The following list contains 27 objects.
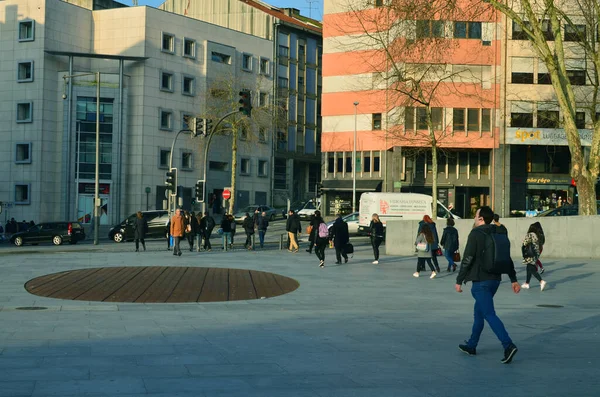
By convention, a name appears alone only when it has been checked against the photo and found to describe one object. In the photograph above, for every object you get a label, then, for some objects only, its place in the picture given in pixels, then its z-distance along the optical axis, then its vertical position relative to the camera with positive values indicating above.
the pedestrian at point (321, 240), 25.62 -1.27
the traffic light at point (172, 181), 37.62 +0.86
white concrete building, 59.00 +7.43
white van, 41.84 -0.20
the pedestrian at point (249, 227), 35.81 -1.22
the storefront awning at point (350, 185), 59.91 +1.34
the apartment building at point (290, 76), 77.50 +12.86
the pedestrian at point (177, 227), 28.88 -1.03
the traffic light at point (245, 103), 29.61 +3.69
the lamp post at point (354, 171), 57.21 +2.28
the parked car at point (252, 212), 56.52 -0.94
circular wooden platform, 15.88 -2.00
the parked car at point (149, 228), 43.66 -1.64
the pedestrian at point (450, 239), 22.48 -1.01
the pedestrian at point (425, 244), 21.98 -1.14
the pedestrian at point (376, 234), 27.09 -1.09
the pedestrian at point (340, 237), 26.48 -1.19
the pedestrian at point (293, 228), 34.03 -1.17
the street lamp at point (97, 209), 39.91 -0.60
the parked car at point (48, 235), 43.44 -2.11
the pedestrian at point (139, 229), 32.38 -1.27
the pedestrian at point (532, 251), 18.61 -1.08
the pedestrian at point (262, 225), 37.22 -1.20
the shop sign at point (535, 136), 56.03 +4.97
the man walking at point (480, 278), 9.30 -0.89
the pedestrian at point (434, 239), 22.53 -1.04
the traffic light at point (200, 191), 38.31 +0.41
